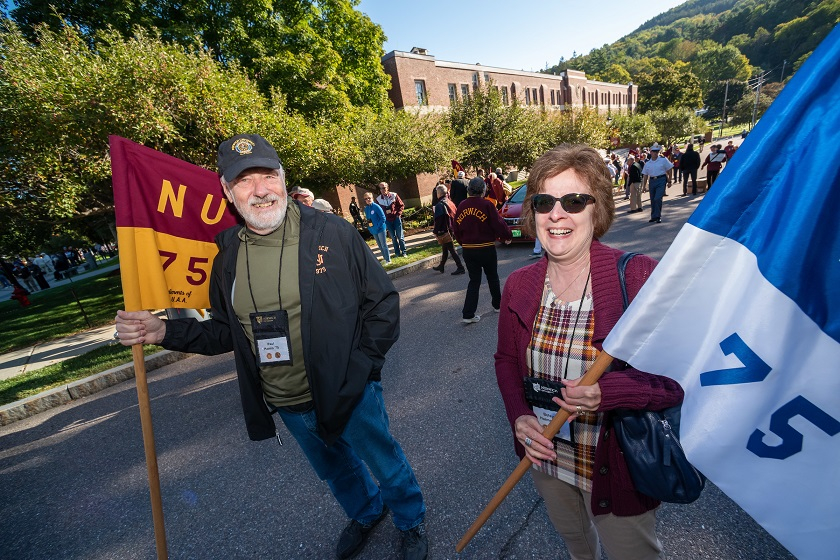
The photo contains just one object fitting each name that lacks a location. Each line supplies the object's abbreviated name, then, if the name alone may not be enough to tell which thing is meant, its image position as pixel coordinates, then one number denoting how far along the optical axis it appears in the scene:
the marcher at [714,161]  12.29
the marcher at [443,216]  7.63
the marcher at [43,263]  26.40
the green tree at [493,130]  19.42
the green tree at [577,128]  22.47
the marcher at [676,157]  18.20
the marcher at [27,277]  20.39
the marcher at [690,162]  12.17
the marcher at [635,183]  11.42
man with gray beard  1.87
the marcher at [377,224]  9.39
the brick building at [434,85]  28.16
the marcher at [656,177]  9.80
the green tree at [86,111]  6.45
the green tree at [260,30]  13.05
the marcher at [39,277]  20.31
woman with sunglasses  1.34
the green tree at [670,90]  68.44
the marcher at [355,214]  17.00
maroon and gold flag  1.95
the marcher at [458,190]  8.18
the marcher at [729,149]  12.86
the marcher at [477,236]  5.14
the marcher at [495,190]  11.14
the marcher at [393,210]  10.17
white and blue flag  0.95
